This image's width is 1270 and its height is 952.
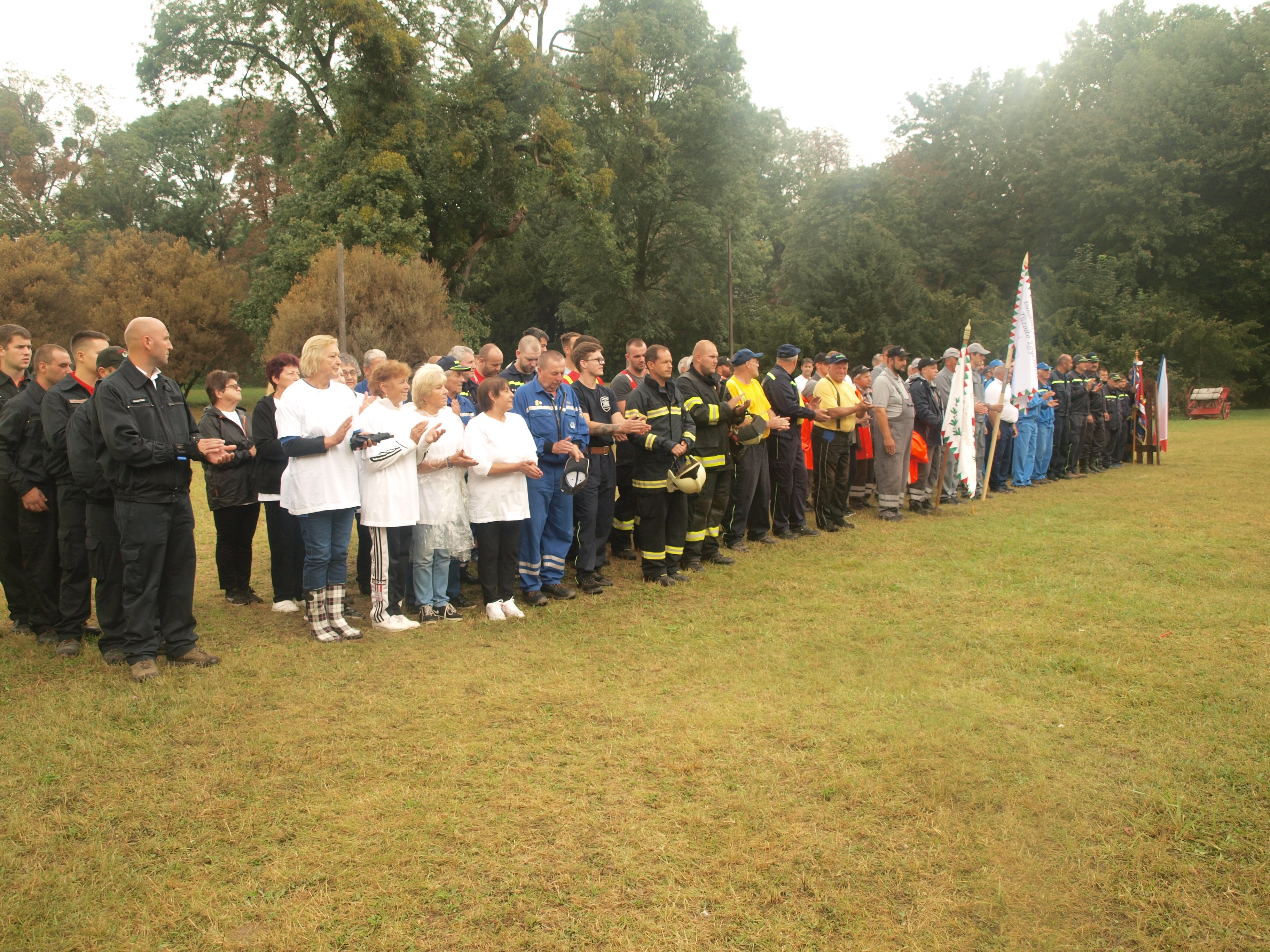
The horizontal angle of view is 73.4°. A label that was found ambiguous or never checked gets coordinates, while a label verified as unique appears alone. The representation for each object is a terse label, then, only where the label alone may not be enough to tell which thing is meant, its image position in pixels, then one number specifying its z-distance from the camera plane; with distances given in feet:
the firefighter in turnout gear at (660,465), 25.54
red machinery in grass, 105.09
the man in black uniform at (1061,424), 50.78
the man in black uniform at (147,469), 16.79
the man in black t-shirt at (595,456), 25.09
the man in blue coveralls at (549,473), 23.73
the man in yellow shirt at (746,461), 30.30
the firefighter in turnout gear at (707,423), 27.07
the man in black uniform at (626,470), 28.40
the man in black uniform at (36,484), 19.47
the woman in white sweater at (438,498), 21.54
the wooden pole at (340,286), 58.85
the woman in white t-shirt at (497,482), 21.86
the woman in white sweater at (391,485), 20.61
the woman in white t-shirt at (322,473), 19.43
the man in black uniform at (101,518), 17.79
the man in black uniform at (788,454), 31.94
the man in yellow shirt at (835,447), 34.27
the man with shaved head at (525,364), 26.66
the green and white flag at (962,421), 38.52
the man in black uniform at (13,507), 20.04
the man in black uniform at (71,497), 19.07
